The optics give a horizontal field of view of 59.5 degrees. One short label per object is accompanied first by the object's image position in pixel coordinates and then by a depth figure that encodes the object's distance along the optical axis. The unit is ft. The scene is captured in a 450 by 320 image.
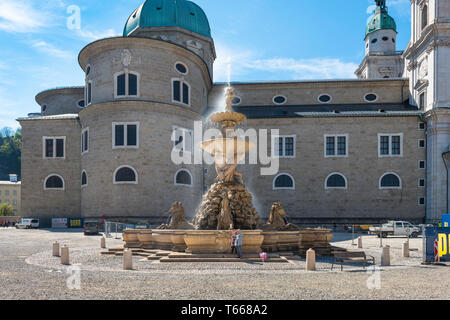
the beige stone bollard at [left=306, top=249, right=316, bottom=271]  37.73
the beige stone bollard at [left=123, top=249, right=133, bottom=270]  38.24
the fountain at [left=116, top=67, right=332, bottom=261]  44.45
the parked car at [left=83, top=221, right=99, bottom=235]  91.35
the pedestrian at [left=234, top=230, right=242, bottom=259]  42.63
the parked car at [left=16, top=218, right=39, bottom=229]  120.26
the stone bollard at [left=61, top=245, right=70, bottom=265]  43.11
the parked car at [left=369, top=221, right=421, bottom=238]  94.48
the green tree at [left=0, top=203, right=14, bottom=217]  233.35
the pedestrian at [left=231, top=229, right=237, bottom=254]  42.96
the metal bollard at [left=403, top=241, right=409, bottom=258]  51.49
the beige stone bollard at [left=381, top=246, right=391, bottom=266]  42.16
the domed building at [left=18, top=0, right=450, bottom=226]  108.99
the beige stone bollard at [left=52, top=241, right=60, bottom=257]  51.44
